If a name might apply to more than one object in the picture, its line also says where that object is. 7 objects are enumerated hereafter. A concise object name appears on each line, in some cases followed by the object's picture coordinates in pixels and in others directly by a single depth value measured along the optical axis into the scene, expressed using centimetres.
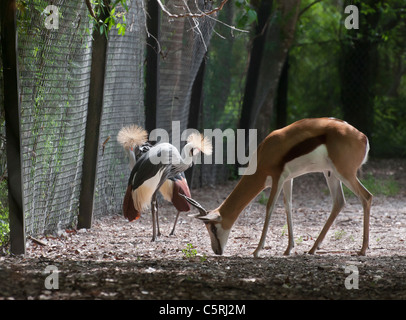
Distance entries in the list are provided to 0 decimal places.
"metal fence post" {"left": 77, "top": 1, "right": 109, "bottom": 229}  1349
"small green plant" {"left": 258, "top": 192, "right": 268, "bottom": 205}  1863
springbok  1155
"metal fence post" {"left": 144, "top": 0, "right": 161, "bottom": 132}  1634
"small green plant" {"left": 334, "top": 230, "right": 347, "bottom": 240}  1360
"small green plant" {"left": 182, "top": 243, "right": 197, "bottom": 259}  1110
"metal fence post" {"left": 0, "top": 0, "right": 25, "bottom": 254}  979
